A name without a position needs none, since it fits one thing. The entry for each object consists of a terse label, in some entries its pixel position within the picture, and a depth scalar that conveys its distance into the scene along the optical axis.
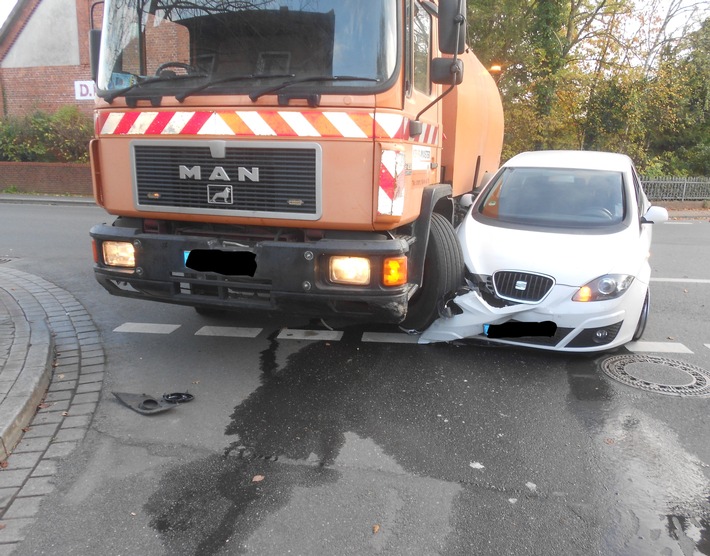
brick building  22.95
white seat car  4.62
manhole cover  4.38
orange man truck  3.65
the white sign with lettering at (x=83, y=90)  22.31
